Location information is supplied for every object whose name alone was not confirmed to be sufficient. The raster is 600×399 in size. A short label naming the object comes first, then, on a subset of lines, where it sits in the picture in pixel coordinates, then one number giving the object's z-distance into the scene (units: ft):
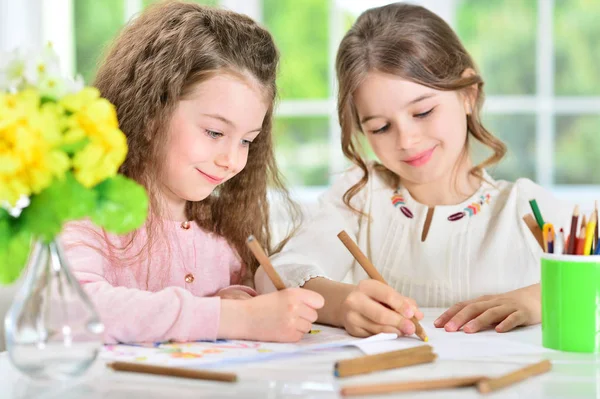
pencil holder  5.48
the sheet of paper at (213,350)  5.35
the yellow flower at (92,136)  4.82
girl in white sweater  7.12
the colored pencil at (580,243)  5.51
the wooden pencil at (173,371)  5.02
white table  4.90
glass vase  4.95
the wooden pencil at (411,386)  4.84
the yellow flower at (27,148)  4.70
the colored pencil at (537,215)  5.64
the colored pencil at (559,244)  5.53
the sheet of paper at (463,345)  5.45
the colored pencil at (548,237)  5.56
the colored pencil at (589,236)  5.48
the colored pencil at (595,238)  5.51
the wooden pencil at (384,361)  5.09
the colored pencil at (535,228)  5.69
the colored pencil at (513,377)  4.88
